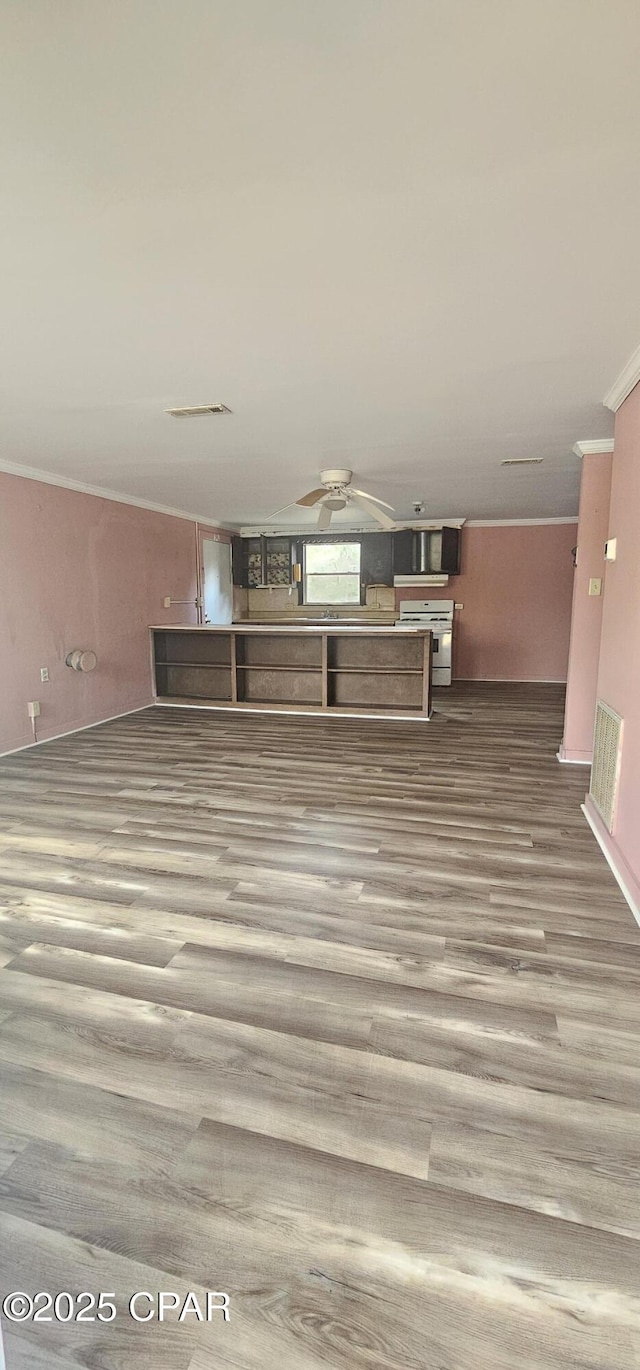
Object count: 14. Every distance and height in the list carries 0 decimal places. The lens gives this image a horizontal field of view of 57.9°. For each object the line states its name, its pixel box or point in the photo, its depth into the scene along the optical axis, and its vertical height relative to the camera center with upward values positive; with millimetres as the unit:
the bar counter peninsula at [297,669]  6062 -842
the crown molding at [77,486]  4781 +978
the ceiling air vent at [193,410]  3412 +1066
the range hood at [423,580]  8141 +167
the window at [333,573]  8773 +283
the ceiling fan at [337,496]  5086 +864
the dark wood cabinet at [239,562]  8961 +452
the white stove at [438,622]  7859 -418
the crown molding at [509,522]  7812 +960
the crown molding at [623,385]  2713 +1034
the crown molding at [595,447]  4016 +1004
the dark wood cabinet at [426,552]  8070 +551
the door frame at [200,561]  7859 +412
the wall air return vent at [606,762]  2920 -899
